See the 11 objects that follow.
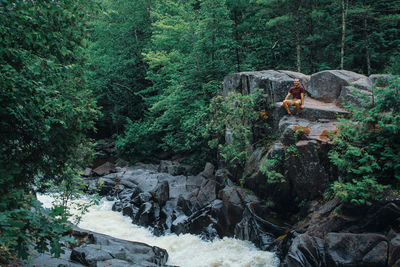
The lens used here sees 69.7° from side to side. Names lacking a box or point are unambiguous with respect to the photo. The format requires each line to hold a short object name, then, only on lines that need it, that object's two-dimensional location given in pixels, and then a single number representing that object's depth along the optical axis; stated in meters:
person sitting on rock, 11.43
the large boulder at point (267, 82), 13.18
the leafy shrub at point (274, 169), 10.13
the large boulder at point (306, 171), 9.34
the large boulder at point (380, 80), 8.80
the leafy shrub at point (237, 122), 13.02
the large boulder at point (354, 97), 8.39
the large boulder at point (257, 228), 9.88
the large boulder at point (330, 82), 12.09
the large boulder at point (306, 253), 7.53
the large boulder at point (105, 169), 19.49
